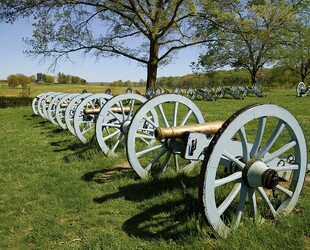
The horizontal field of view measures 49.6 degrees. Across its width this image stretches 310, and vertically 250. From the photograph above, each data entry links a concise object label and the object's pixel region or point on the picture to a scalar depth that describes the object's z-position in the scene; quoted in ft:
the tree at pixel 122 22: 58.03
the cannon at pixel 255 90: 86.13
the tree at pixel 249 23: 61.05
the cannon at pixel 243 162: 8.16
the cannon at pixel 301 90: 74.95
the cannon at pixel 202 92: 75.87
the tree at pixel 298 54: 97.86
